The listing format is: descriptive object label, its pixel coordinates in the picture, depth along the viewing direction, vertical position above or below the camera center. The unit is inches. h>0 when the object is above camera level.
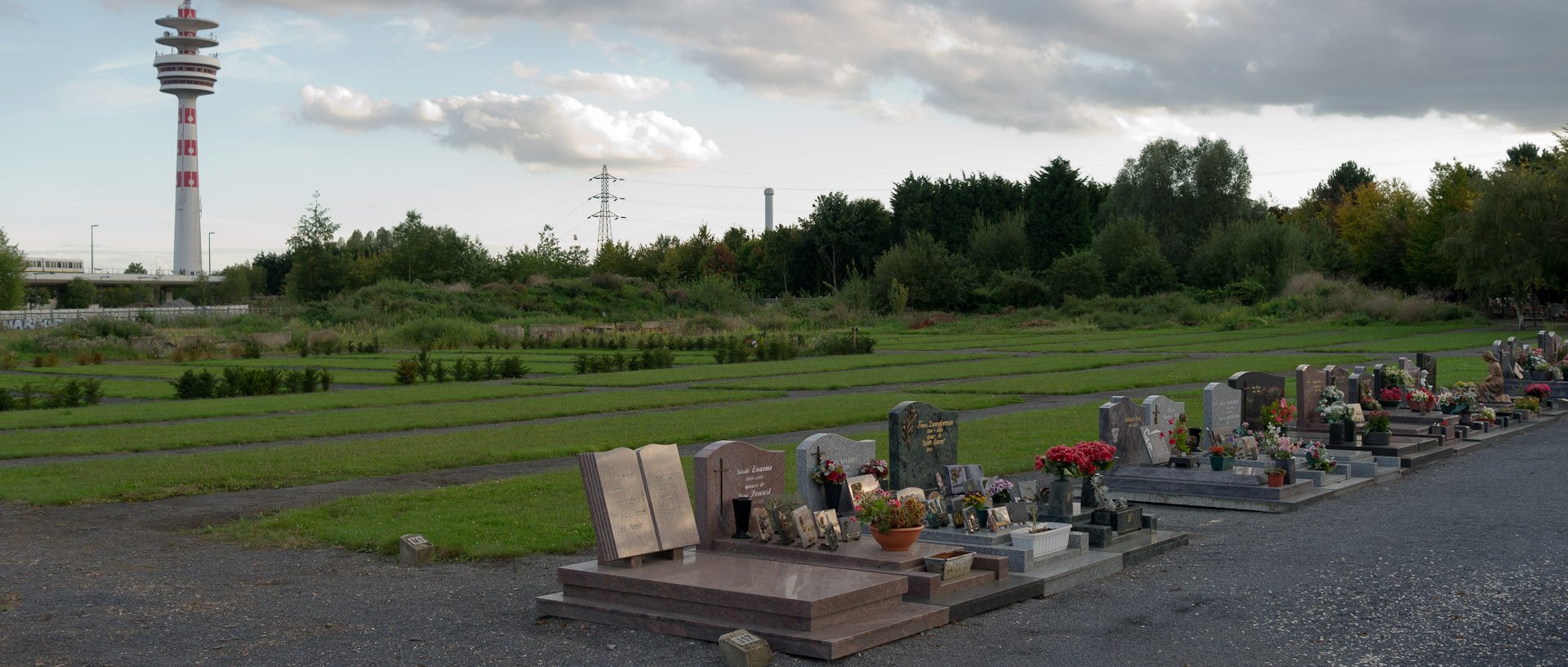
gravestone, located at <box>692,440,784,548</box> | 382.0 -58.2
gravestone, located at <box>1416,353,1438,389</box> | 884.4 -43.6
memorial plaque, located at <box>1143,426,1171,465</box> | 553.6 -67.5
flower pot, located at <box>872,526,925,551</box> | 358.0 -72.2
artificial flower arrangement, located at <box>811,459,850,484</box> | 417.7 -60.2
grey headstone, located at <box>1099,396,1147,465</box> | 546.0 -58.4
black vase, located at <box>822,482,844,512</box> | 420.5 -67.6
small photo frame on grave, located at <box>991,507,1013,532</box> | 386.6 -71.5
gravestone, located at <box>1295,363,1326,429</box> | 707.4 -54.6
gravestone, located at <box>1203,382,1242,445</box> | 610.9 -55.1
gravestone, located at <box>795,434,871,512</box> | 422.0 -55.7
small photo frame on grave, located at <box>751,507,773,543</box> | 377.4 -71.4
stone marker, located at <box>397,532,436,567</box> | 400.5 -84.4
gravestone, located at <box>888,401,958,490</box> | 449.4 -54.3
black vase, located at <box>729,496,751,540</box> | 383.2 -69.0
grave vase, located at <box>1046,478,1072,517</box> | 417.7 -69.6
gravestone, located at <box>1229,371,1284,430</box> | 640.4 -48.1
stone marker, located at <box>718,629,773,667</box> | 273.6 -81.9
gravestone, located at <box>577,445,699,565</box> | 338.6 -58.6
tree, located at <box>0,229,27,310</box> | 2974.9 +98.3
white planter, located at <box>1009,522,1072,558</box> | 369.4 -75.4
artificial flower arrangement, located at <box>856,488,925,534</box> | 358.0 -64.2
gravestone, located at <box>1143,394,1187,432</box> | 563.2 -51.8
